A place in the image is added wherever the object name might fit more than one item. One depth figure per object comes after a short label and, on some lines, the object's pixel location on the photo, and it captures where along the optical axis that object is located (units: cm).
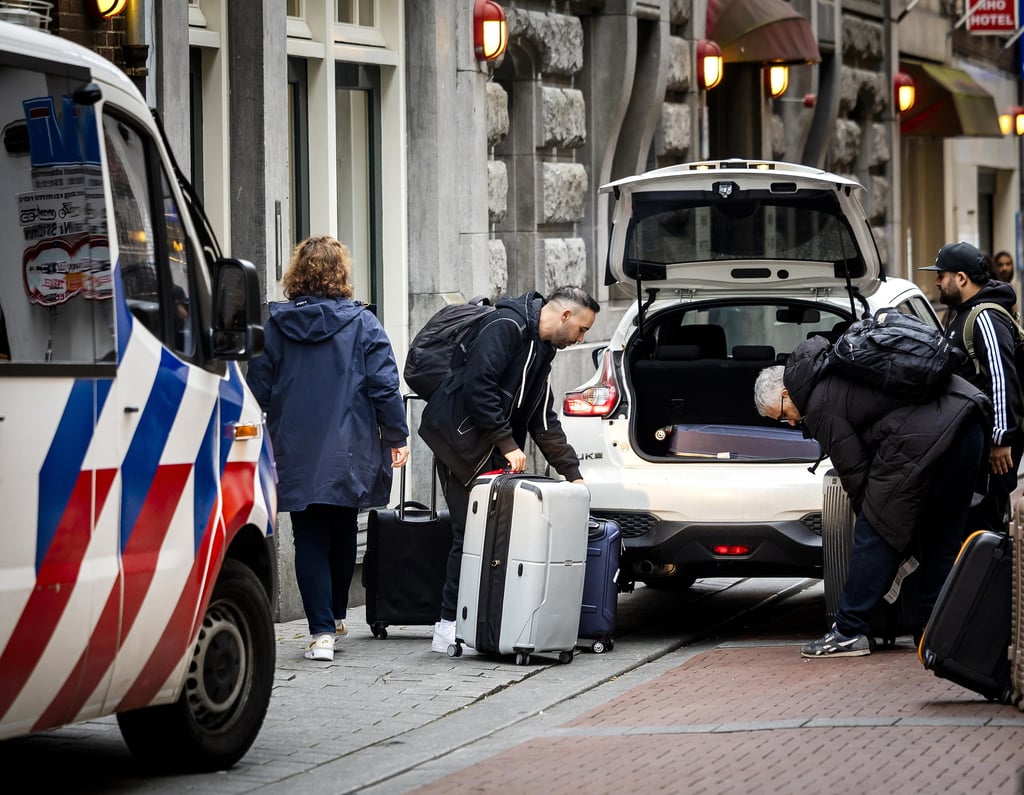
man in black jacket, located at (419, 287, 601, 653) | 1585
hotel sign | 4685
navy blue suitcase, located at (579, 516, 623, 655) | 1616
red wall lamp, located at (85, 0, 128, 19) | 1676
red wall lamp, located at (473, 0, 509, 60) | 2359
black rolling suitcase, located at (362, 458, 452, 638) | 1674
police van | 984
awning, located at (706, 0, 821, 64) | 3185
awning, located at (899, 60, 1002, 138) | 4352
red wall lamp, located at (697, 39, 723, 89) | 3105
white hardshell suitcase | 1532
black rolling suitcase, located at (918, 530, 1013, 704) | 1326
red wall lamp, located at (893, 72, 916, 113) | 4212
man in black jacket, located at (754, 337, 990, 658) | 1521
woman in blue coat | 1587
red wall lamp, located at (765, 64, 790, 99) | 3387
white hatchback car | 1658
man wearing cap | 1747
